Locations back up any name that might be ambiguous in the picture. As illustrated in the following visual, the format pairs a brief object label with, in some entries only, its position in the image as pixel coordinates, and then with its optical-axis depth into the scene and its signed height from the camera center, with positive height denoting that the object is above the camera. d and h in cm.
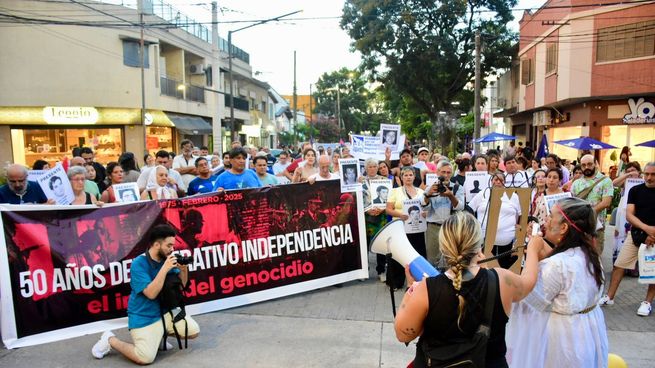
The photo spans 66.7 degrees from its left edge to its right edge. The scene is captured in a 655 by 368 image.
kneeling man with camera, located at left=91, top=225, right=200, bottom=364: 446 -145
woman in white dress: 288 -89
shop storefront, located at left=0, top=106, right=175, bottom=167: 2298 +78
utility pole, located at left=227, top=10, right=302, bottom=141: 1536 +391
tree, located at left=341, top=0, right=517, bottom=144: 3188 +673
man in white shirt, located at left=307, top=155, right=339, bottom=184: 693 -36
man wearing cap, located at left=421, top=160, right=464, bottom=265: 654 -82
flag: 1458 -19
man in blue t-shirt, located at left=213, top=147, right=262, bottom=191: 664 -42
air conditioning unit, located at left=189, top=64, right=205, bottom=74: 3459 +536
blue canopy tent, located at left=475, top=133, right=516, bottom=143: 2350 +29
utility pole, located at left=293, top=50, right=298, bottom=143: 3526 +535
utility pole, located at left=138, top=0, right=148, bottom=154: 2453 +331
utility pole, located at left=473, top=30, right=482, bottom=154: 2005 +182
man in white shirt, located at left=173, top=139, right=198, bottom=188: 915 -37
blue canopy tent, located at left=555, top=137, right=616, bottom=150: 1620 -5
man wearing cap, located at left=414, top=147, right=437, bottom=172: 978 -39
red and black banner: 505 -123
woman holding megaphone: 230 -75
